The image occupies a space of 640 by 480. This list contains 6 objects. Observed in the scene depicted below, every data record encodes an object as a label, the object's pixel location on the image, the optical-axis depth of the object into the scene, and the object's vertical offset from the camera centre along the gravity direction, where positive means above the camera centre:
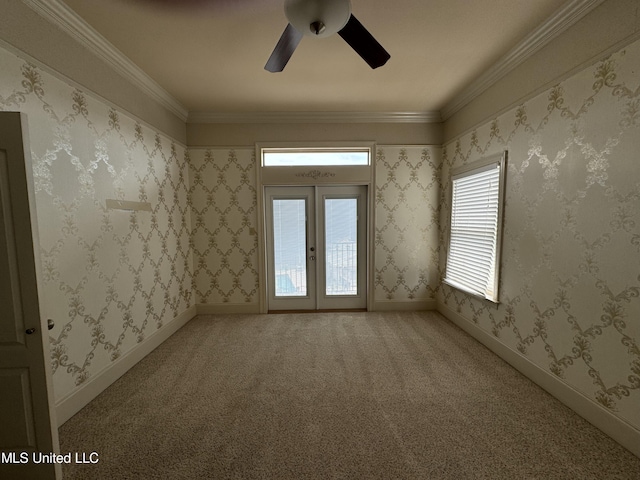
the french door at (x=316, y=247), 3.99 -0.44
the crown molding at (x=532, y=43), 1.83 +1.39
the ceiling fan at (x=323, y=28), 1.44 +1.11
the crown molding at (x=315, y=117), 3.73 +1.39
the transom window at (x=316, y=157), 3.93 +0.88
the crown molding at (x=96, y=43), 1.79 +1.39
